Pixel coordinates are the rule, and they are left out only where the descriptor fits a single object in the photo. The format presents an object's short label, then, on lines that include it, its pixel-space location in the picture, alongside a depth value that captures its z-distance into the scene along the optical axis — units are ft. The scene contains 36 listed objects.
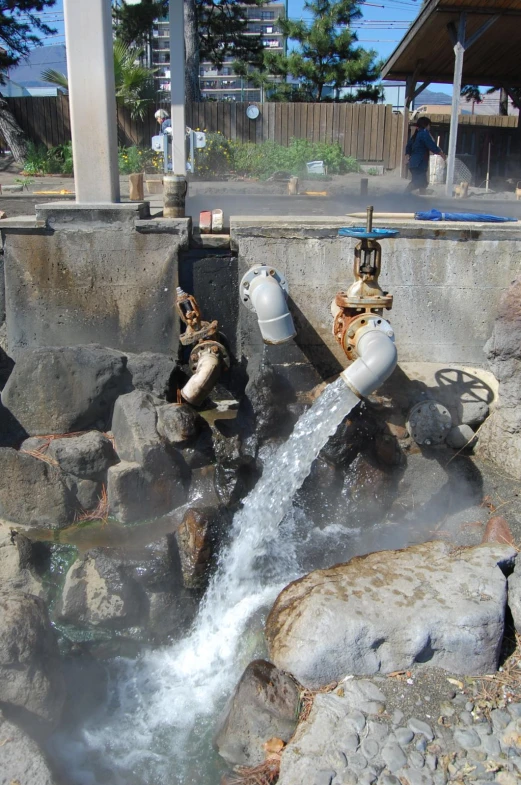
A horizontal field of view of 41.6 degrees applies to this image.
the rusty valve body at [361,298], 14.20
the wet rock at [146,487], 14.88
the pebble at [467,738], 9.43
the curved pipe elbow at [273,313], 14.74
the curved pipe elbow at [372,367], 13.16
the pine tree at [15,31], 62.23
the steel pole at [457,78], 35.27
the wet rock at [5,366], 17.93
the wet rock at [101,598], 12.62
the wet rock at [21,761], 8.99
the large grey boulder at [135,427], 15.29
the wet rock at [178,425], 15.53
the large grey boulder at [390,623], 10.63
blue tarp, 17.94
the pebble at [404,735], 9.44
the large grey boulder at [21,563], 13.25
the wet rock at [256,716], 10.12
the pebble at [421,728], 9.56
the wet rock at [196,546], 13.50
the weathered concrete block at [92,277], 17.20
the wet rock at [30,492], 14.84
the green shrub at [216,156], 53.83
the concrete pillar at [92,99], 16.49
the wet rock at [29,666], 10.28
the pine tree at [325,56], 82.89
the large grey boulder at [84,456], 15.44
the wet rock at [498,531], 13.70
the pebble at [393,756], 9.08
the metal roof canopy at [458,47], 35.12
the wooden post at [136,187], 19.47
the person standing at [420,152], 33.01
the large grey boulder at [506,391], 15.83
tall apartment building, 169.99
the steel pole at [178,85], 26.76
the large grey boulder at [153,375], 16.87
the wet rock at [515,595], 11.39
